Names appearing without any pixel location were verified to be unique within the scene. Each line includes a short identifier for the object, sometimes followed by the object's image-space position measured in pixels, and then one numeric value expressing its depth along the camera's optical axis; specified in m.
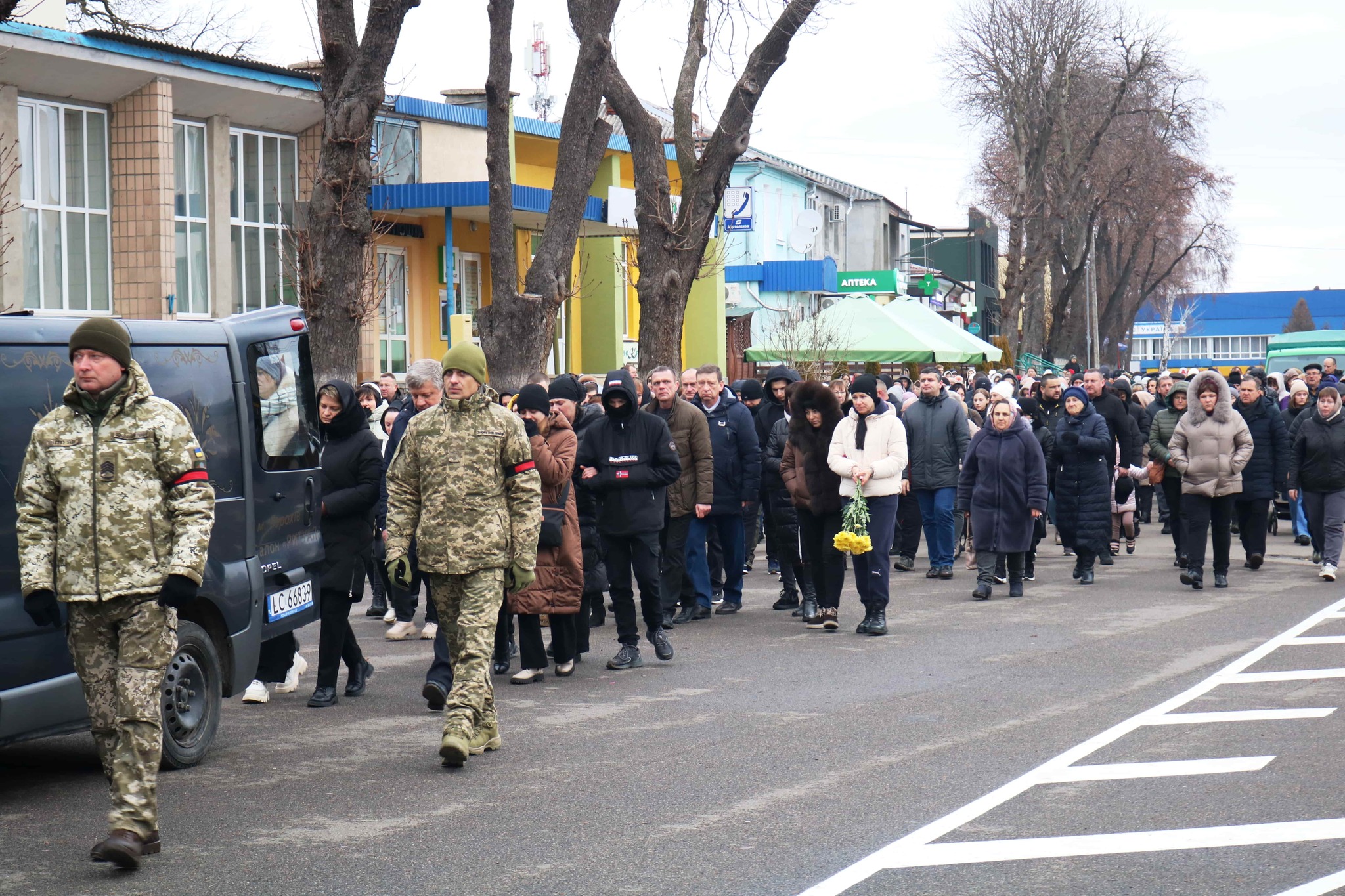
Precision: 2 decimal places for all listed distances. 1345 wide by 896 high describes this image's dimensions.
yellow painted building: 25.59
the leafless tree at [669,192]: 18.66
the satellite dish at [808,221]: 43.28
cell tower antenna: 48.69
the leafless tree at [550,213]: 16.92
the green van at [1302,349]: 33.00
